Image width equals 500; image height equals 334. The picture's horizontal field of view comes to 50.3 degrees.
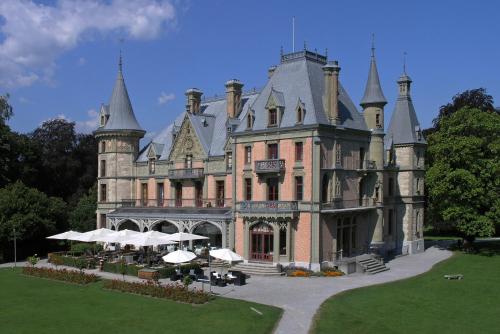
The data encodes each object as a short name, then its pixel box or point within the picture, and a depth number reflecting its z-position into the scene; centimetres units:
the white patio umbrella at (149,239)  3666
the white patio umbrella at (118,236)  3894
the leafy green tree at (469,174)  4603
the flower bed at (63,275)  3366
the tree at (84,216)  5459
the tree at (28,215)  4375
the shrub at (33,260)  3710
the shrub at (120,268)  3597
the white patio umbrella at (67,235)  4100
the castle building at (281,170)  3844
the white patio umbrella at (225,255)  3191
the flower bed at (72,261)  3886
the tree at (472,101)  6316
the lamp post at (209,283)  3014
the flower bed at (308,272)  3659
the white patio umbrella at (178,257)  3084
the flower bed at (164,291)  2783
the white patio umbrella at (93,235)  4019
